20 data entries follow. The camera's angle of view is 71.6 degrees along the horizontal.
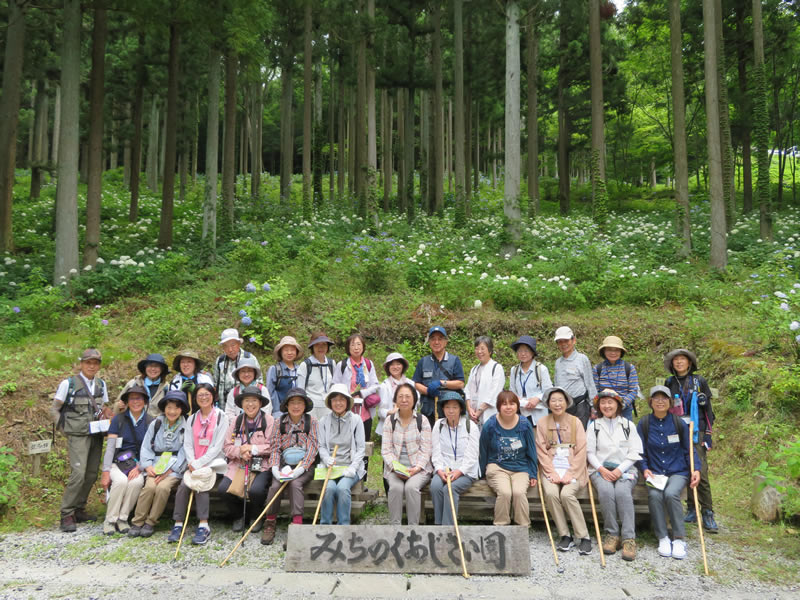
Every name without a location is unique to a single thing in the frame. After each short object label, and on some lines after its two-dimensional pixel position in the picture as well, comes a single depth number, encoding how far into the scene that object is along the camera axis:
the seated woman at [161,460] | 5.57
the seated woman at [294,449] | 5.41
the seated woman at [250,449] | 5.60
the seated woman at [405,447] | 5.38
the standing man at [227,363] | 6.61
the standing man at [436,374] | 6.47
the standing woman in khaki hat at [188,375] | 6.23
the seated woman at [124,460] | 5.58
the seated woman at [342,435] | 5.57
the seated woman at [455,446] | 5.39
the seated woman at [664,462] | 5.11
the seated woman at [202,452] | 5.46
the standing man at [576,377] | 6.21
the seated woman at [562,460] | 5.20
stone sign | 4.65
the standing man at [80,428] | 5.80
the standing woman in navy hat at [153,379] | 6.12
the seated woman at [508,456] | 5.22
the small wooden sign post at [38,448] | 6.27
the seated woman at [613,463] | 5.09
